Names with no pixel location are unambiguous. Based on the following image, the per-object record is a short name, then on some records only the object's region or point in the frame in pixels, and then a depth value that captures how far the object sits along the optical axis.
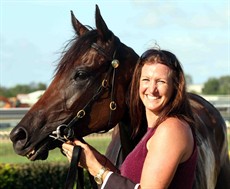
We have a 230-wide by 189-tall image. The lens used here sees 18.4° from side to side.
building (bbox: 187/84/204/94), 122.29
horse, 4.74
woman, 3.25
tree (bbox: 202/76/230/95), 96.80
